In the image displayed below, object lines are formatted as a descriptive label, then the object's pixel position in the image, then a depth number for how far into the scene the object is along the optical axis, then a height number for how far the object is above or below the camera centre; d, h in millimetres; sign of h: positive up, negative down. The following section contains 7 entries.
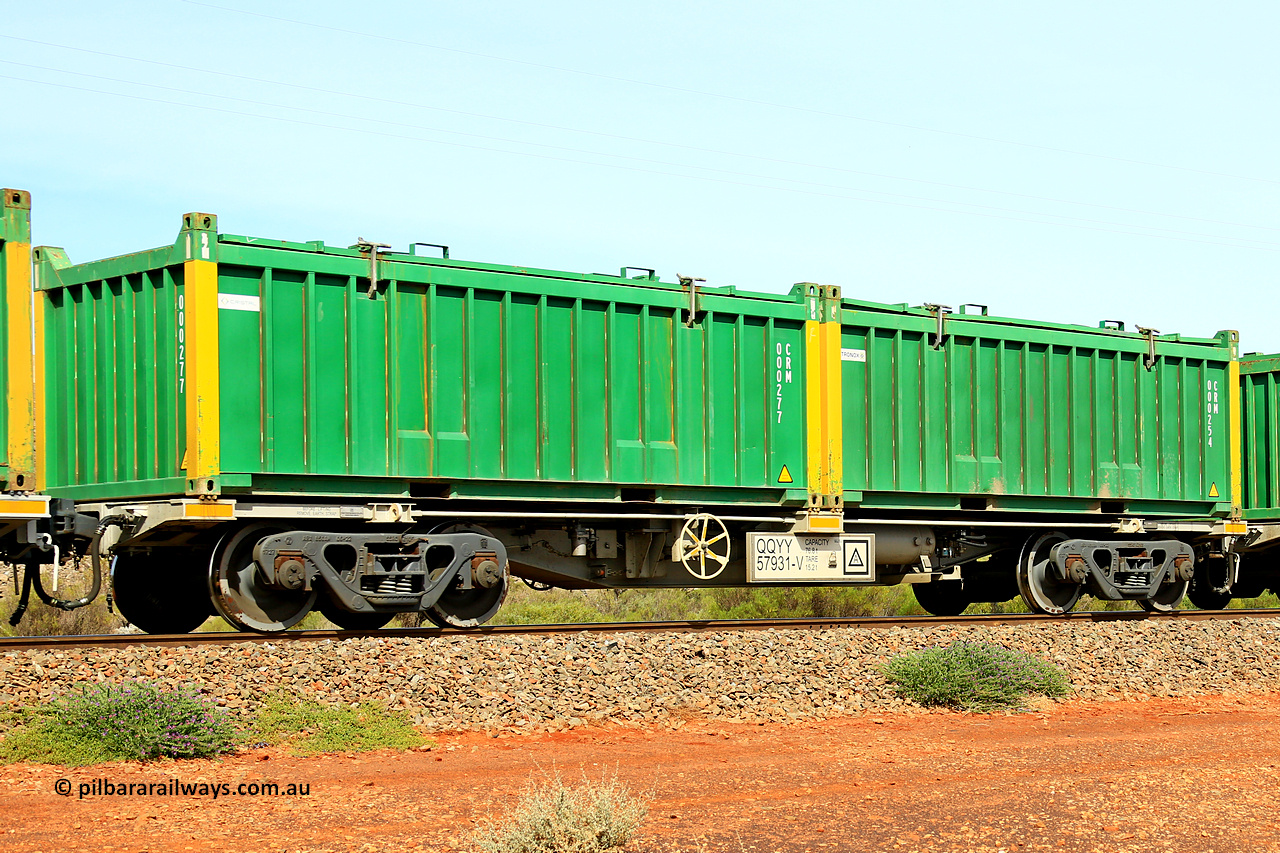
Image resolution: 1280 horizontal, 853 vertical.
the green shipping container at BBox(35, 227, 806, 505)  12031 +692
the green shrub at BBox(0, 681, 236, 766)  8352 -1680
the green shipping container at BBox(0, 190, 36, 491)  10727 +898
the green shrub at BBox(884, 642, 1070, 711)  11289 -1911
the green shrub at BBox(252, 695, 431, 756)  8992 -1820
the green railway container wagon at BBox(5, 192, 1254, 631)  11969 +155
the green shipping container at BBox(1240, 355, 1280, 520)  19438 +195
